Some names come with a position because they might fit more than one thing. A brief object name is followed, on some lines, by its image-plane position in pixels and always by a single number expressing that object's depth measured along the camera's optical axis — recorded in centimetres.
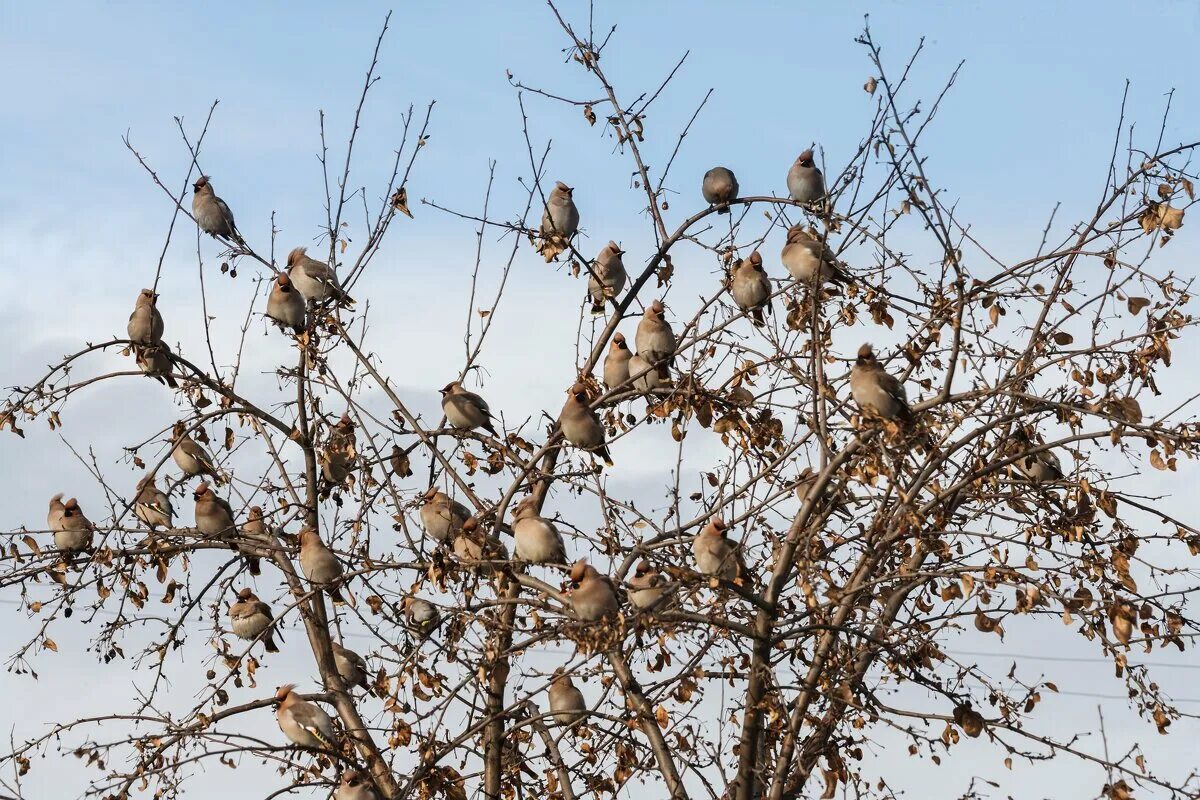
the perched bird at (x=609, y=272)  1694
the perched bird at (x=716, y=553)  1415
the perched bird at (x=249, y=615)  1756
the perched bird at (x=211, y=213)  1944
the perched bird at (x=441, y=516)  1557
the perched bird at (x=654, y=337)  1602
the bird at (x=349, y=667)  1731
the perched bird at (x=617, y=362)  1661
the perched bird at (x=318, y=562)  1587
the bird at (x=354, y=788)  1527
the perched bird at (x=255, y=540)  1698
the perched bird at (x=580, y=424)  1527
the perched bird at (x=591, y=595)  1259
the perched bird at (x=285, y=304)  1777
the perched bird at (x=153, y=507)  1806
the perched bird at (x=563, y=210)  1783
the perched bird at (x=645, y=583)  1393
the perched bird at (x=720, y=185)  1773
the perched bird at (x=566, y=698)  1631
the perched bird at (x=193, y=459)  1844
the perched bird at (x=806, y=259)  1439
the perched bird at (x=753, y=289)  1519
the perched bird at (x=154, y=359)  1744
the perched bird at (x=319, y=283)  1805
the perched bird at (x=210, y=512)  1739
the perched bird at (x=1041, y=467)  1493
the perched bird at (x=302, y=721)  1566
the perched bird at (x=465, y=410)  1700
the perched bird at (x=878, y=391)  1320
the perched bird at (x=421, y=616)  1412
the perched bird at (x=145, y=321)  1786
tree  1297
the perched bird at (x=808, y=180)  1798
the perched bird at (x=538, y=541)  1429
